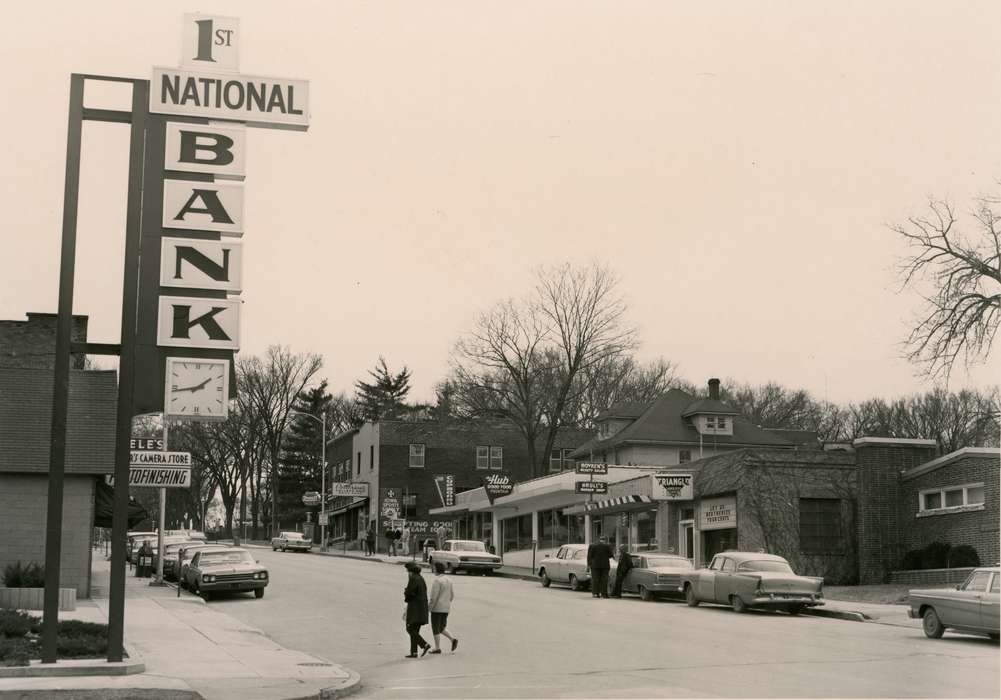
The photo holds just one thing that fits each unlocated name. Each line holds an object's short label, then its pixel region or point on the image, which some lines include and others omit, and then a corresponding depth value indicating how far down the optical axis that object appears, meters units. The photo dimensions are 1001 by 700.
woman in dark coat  17.88
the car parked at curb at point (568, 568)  35.31
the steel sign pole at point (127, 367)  14.61
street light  74.19
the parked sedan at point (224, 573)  30.08
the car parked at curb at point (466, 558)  43.78
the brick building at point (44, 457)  26.11
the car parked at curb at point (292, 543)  68.54
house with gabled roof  57.97
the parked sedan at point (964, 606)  19.14
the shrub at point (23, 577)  22.84
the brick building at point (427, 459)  74.69
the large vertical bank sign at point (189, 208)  15.48
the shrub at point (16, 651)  14.38
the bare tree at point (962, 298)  35.28
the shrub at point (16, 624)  16.67
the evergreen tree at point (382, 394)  111.50
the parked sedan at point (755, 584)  25.69
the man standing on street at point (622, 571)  32.16
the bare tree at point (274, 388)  84.31
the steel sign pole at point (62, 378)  14.39
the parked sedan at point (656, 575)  30.53
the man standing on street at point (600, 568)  32.03
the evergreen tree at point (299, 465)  99.12
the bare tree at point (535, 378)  60.56
